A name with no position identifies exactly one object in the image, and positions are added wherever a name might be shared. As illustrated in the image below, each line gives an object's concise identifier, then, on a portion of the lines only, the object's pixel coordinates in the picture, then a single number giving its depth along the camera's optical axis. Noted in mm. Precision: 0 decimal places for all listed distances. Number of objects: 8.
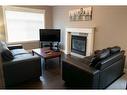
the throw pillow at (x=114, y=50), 2549
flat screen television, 4934
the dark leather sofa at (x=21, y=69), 2298
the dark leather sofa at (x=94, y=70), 1962
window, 4918
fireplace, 4128
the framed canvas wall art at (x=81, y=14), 4121
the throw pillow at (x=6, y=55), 2313
